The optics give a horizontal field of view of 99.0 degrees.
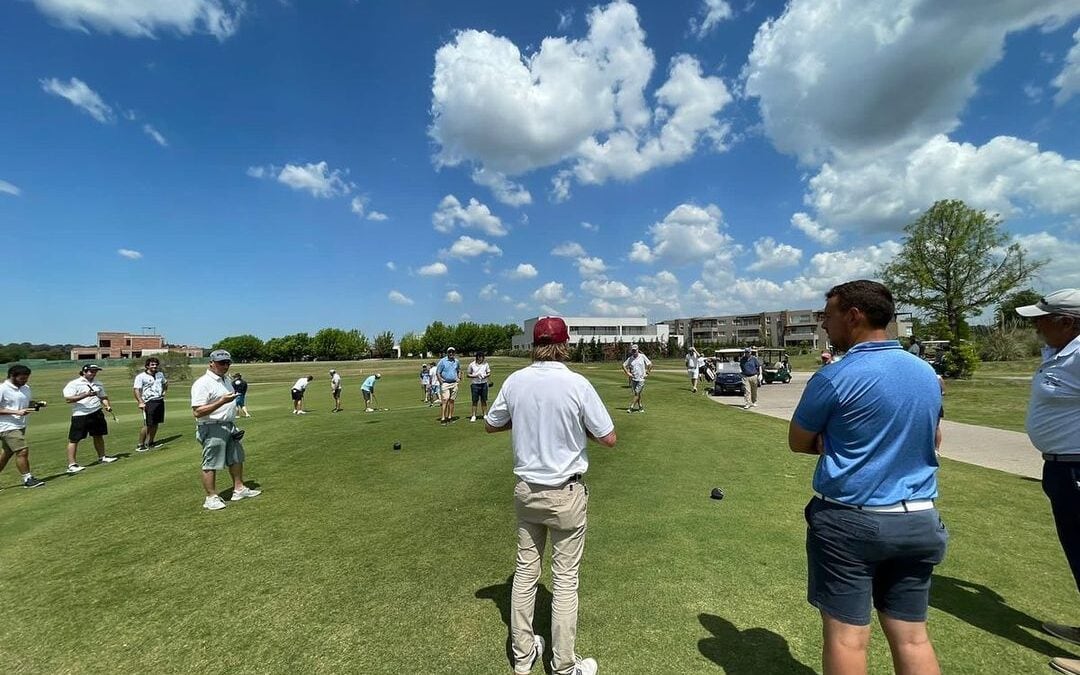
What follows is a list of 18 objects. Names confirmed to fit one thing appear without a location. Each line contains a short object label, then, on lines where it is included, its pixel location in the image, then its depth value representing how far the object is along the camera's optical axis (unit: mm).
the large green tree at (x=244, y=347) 133875
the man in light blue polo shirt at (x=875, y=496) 2359
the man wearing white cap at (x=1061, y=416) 3355
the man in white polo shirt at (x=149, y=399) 12734
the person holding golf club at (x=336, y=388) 22938
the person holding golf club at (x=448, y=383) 15500
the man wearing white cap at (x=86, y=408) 10430
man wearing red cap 3207
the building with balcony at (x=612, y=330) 122500
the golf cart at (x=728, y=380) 25547
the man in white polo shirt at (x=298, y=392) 20489
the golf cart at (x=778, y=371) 33406
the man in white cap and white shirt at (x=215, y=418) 6748
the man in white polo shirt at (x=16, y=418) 9000
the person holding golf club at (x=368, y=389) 21984
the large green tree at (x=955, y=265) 37188
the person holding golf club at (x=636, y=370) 16981
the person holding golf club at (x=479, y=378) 16016
